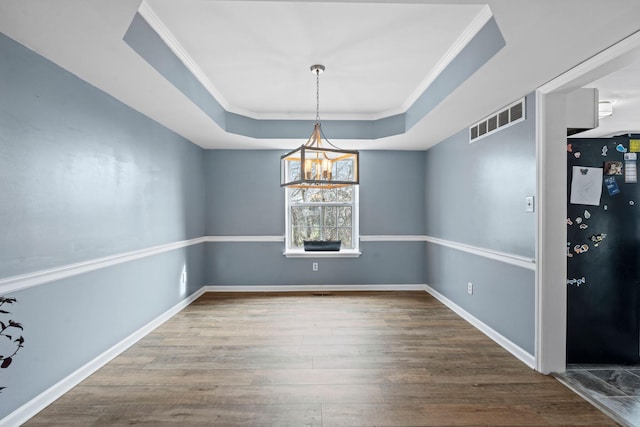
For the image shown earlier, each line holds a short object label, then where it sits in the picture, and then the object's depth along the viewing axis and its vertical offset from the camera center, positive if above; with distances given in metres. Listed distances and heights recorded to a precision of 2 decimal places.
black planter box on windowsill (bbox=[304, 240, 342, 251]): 5.20 -0.58
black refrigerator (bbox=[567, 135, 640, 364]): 2.66 -0.15
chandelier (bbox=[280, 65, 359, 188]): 2.70 +0.39
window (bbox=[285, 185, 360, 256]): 5.32 -0.15
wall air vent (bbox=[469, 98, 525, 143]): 2.83 +0.82
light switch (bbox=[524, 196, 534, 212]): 2.65 +0.03
